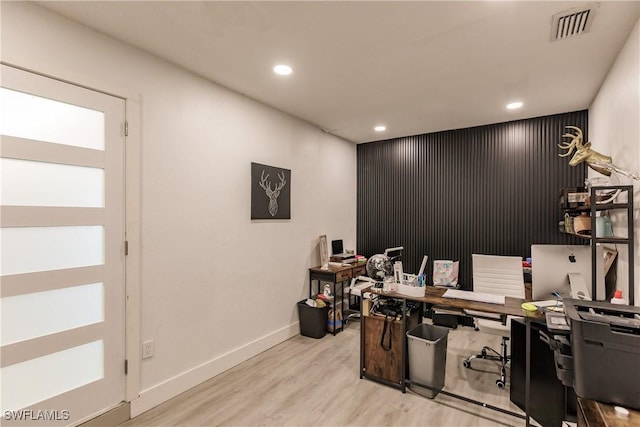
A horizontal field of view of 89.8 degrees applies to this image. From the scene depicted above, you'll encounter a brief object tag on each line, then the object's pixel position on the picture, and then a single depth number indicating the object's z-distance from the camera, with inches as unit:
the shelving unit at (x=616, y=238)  76.1
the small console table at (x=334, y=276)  154.8
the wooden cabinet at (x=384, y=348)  105.4
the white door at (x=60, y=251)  71.1
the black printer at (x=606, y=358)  47.4
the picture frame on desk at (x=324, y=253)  167.2
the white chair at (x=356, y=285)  164.2
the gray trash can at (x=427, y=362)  99.4
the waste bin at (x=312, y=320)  149.0
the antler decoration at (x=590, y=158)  90.8
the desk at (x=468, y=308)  83.6
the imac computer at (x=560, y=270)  96.4
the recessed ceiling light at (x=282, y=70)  102.1
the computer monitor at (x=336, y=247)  179.5
